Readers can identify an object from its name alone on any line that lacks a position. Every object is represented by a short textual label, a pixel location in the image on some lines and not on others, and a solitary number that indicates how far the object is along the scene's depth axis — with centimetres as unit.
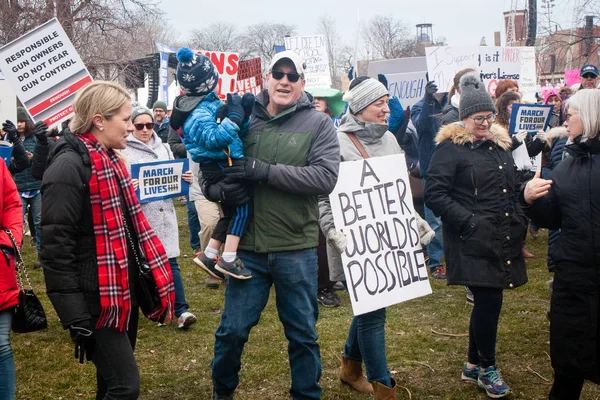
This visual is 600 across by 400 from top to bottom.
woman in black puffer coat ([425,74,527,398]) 475
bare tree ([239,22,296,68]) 8006
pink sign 2042
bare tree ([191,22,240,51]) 7875
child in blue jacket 390
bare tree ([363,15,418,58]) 7644
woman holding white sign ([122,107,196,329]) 630
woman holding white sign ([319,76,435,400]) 446
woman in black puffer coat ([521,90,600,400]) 376
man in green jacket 405
